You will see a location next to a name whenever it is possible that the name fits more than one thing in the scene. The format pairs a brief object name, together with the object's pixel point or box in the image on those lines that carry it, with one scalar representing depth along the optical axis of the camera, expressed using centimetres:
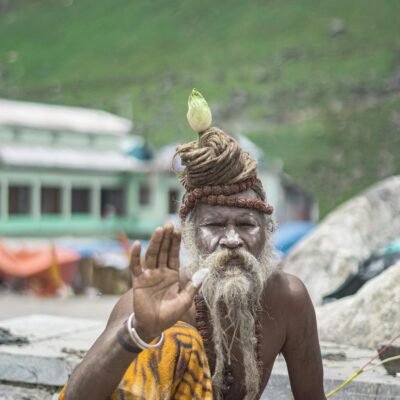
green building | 2917
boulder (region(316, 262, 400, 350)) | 535
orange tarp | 1850
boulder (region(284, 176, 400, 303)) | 783
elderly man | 273
